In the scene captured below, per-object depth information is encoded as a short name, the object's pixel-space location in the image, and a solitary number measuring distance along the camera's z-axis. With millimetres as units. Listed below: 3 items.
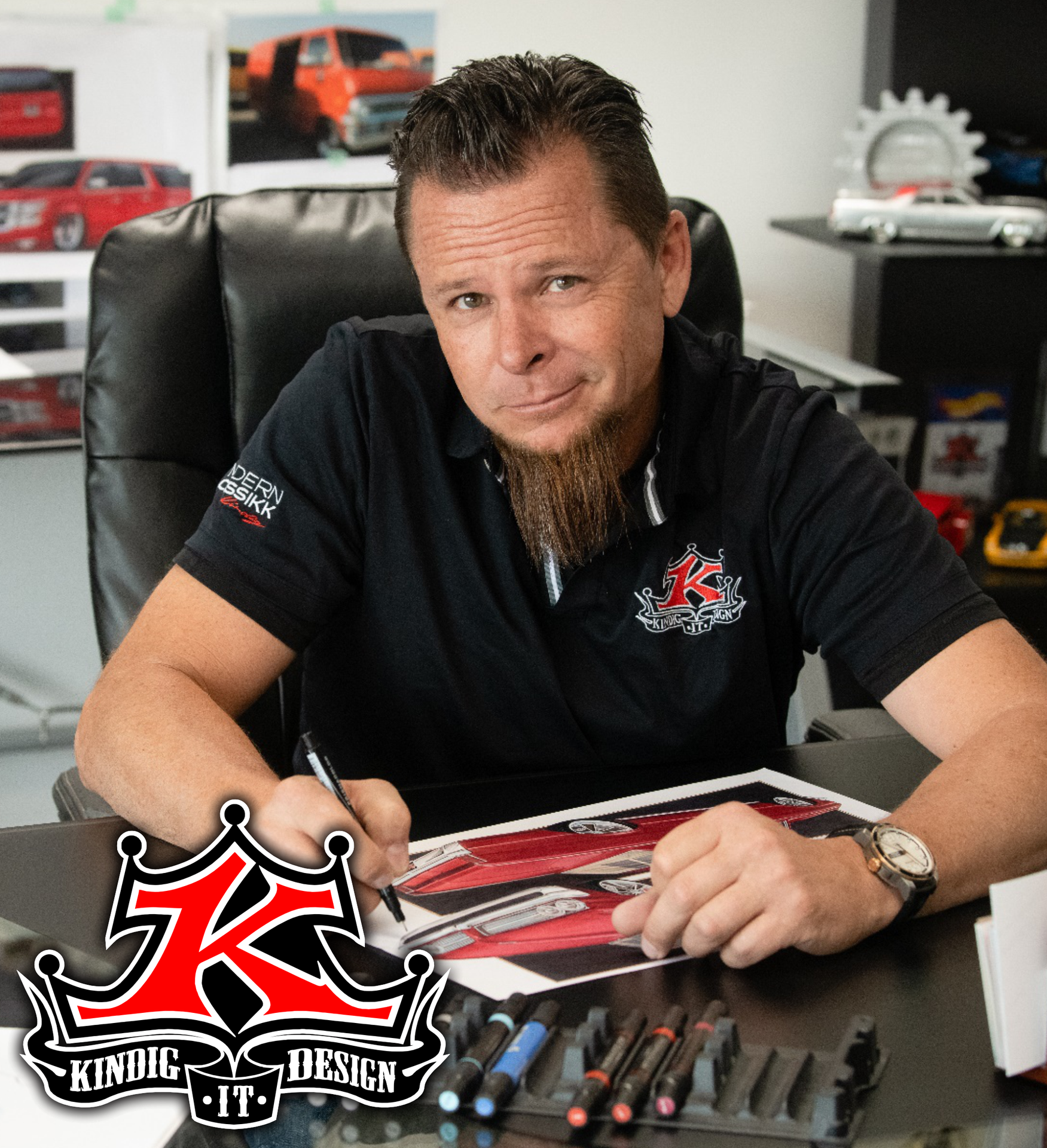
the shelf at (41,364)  2293
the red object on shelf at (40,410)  2217
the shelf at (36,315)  2273
